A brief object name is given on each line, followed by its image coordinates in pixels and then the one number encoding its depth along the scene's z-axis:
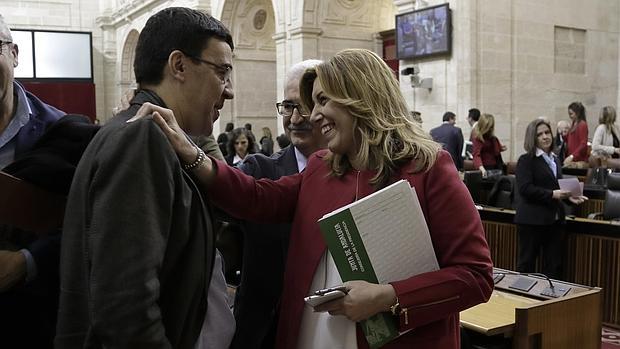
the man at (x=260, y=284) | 2.04
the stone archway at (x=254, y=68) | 15.77
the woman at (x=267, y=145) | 11.54
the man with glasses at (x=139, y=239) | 1.24
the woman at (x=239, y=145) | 7.75
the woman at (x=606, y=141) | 8.17
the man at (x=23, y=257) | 1.59
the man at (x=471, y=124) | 9.32
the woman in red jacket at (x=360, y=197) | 1.60
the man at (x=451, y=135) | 8.89
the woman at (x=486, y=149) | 8.48
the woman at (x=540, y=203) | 5.29
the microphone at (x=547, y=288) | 2.98
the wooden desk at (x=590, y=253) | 4.94
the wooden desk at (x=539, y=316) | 2.63
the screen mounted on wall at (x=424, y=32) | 9.86
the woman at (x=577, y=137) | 8.92
